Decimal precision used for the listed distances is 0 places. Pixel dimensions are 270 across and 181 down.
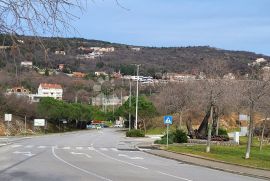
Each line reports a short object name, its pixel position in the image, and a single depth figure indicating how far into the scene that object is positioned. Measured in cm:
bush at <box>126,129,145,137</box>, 7869
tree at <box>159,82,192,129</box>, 6112
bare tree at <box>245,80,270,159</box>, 3241
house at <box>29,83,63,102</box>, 12420
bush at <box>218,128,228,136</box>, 6850
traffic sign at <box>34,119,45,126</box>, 8895
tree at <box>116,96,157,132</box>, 10275
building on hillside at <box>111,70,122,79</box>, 15977
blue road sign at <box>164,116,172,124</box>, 4509
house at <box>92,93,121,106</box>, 19482
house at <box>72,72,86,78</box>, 15477
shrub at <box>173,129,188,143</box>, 5453
